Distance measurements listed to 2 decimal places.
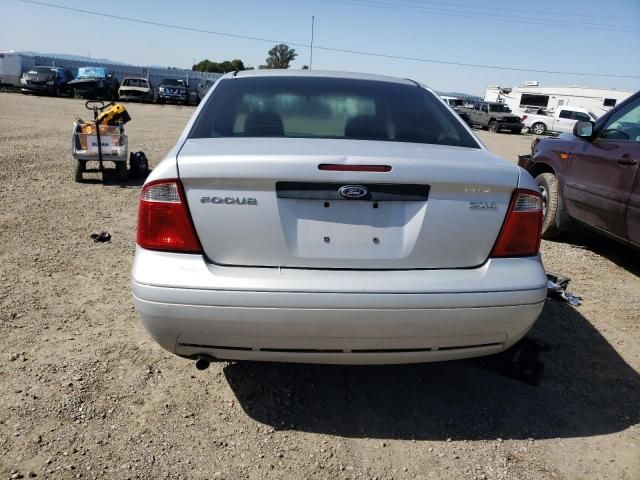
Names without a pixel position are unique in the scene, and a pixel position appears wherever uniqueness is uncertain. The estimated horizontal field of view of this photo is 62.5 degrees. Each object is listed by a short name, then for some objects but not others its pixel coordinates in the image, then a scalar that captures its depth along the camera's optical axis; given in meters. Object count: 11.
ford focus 2.14
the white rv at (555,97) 41.31
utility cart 7.51
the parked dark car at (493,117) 32.56
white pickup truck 32.28
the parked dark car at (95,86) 30.41
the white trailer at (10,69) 31.31
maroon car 4.45
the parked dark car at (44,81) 29.62
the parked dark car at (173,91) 31.83
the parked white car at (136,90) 30.29
